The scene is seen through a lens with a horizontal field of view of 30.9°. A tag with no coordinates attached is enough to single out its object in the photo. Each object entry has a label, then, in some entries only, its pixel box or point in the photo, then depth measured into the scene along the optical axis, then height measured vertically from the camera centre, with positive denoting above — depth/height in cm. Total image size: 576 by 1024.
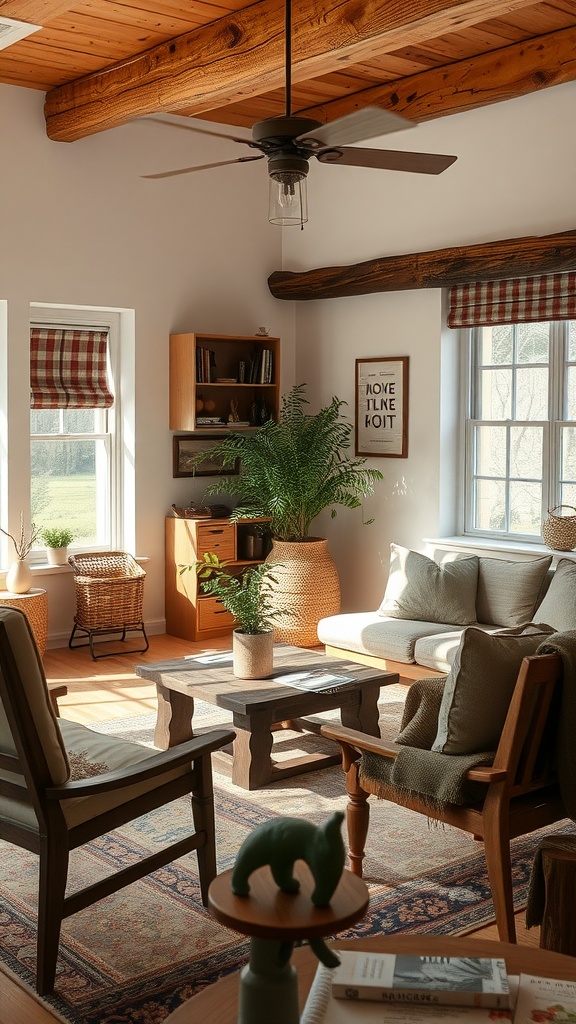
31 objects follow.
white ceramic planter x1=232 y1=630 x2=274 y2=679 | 447 -87
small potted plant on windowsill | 682 -60
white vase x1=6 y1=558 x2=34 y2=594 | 636 -77
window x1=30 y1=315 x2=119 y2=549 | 692 +15
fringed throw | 298 -97
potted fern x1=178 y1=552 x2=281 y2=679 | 442 -77
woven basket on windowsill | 607 -48
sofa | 562 -90
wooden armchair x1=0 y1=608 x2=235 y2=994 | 265 -93
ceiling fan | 311 +99
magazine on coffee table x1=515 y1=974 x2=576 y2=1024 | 169 -92
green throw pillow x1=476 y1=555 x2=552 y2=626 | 572 -77
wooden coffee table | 422 -105
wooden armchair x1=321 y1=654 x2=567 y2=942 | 290 -97
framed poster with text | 712 +30
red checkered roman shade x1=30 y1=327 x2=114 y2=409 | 686 +55
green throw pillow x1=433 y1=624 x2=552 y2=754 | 303 -71
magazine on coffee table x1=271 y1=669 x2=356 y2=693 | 437 -98
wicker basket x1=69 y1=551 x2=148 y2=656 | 666 -91
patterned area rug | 279 -142
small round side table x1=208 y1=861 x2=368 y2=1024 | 137 -63
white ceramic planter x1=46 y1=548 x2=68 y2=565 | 683 -68
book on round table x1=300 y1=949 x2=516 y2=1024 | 168 -92
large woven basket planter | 688 -91
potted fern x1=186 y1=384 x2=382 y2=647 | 690 -29
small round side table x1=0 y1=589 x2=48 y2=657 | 623 -94
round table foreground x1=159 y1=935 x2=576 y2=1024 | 172 -92
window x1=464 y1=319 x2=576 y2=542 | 636 +15
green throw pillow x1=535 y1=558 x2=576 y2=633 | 506 -75
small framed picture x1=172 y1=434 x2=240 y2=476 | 739 -5
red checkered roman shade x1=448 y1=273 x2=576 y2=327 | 602 +90
